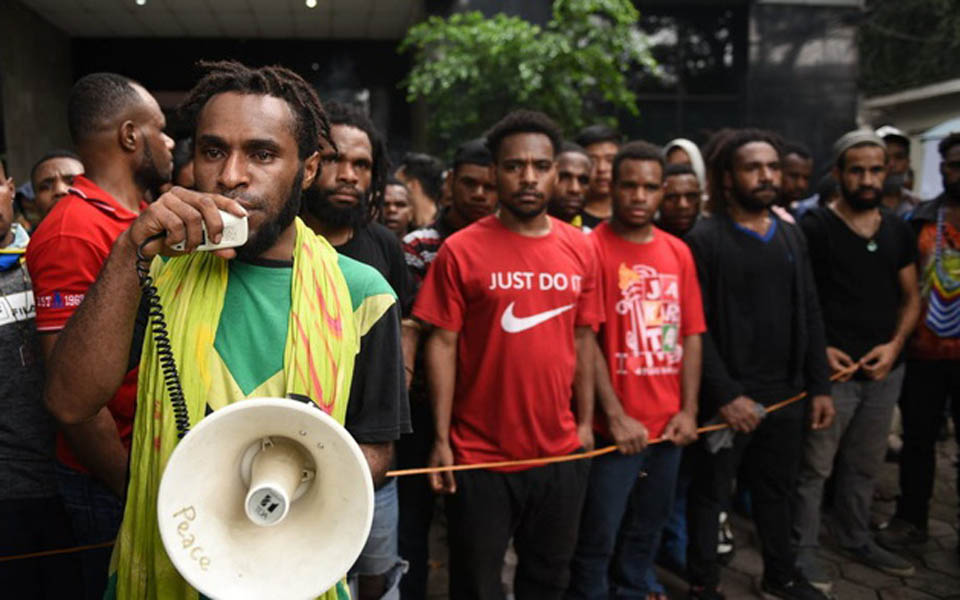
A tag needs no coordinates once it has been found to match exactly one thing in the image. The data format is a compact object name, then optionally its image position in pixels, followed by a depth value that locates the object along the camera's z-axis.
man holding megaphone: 1.67
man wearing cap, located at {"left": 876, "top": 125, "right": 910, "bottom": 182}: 7.11
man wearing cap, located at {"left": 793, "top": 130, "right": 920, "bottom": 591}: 4.47
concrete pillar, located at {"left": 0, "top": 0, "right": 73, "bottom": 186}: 9.84
